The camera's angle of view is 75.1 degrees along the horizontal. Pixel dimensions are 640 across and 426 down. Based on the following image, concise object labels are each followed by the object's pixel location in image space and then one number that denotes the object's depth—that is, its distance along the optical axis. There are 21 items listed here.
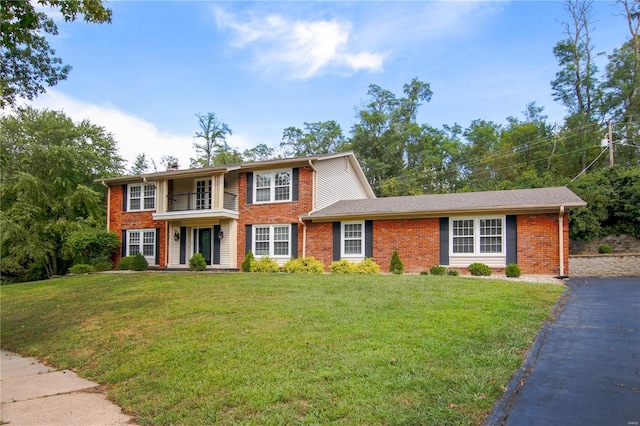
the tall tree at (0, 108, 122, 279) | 22.92
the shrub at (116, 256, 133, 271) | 20.42
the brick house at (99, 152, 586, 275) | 14.70
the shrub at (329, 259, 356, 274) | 15.46
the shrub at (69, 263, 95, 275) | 19.97
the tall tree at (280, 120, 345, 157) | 41.34
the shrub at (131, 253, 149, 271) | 20.06
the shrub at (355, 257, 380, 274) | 15.23
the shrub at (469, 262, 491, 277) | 14.41
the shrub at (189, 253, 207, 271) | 18.52
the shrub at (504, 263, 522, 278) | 13.88
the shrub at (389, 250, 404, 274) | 15.42
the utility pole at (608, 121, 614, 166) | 25.14
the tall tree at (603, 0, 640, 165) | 28.98
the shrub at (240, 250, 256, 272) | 17.59
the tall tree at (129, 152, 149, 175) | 39.84
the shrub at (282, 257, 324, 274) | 15.84
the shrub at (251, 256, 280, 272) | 17.00
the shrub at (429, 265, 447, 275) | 14.73
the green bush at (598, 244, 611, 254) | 18.66
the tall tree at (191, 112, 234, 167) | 40.56
